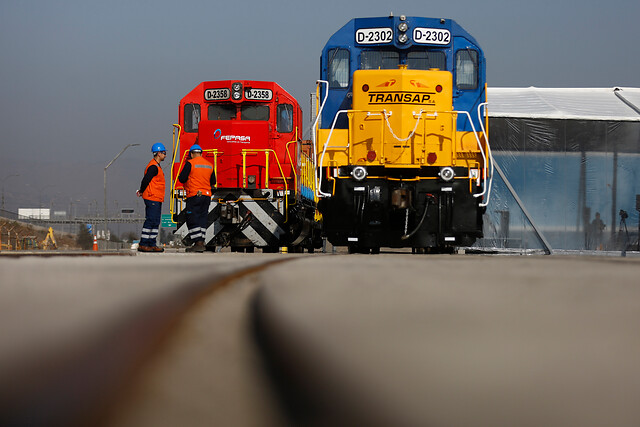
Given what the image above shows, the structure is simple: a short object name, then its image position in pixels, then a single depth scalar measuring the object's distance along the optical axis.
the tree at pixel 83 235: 72.06
